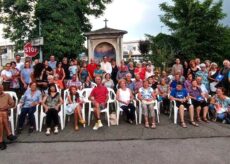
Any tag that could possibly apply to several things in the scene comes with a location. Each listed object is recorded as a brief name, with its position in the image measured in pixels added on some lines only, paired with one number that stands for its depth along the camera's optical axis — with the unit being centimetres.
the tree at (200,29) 1446
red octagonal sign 838
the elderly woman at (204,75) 639
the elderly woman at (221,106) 560
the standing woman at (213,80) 637
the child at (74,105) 507
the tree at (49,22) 1085
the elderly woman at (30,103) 493
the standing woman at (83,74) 690
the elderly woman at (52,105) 487
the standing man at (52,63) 699
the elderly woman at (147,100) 524
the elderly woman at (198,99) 560
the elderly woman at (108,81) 619
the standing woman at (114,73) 715
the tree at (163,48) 1363
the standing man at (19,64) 665
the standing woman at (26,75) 628
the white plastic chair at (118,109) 539
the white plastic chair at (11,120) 480
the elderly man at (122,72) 669
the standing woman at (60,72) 665
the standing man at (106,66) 723
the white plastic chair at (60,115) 494
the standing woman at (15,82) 627
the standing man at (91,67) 733
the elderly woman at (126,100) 538
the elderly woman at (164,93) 597
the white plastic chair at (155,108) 543
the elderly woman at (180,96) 552
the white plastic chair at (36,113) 498
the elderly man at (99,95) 527
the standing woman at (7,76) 628
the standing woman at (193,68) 670
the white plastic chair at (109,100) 531
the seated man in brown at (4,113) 425
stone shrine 972
